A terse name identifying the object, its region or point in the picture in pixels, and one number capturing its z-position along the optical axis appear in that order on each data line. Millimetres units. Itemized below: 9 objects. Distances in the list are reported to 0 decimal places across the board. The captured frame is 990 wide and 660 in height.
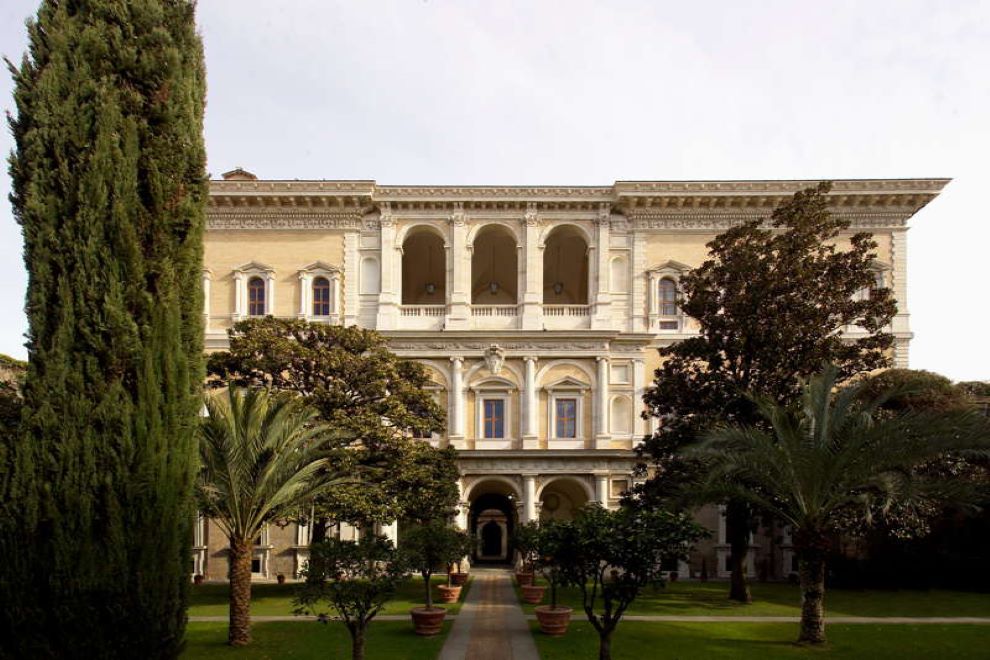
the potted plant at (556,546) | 15086
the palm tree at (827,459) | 17031
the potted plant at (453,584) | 24141
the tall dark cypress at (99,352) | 10555
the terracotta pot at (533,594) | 25188
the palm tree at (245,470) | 17422
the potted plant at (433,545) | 21155
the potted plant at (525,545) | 22219
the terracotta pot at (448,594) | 25031
